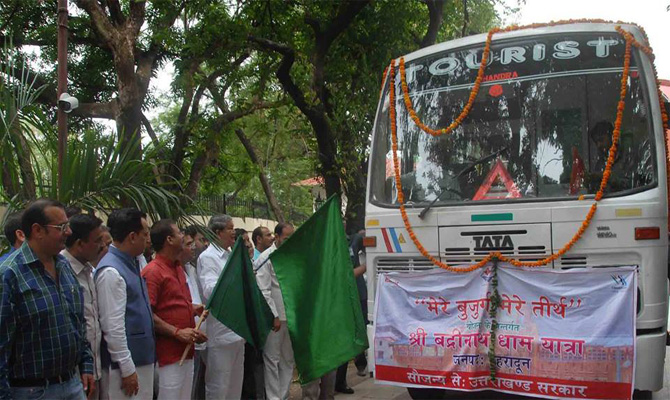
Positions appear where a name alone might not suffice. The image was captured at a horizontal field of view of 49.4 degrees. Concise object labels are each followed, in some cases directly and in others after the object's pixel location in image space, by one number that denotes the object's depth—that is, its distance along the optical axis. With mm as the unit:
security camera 8336
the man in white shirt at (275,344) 6812
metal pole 8305
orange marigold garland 5797
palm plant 6242
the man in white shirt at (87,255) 4555
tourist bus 5695
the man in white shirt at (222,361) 6352
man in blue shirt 3621
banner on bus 5504
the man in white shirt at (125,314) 4574
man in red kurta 5203
